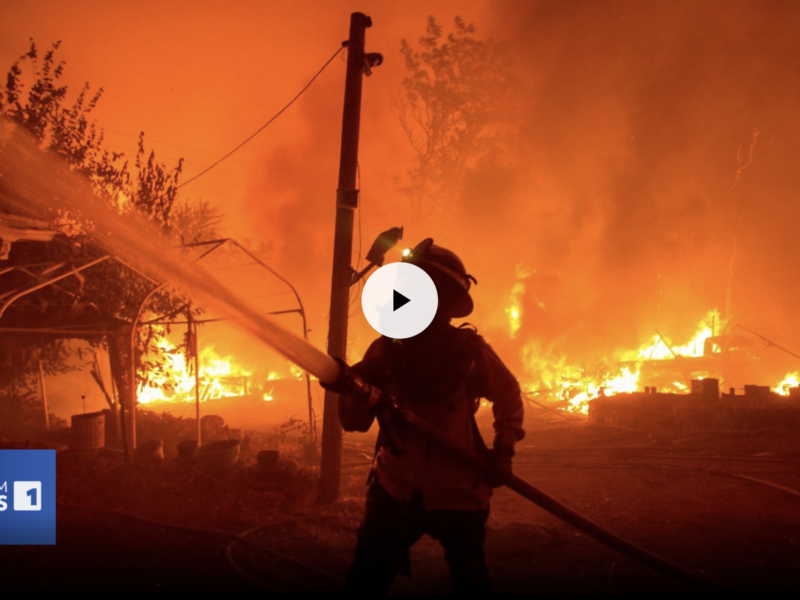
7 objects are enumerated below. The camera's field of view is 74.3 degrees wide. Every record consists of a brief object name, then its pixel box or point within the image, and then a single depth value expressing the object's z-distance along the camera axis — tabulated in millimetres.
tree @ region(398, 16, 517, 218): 32688
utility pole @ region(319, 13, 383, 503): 7535
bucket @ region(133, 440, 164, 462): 9798
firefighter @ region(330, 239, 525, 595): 2979
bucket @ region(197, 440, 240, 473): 8445
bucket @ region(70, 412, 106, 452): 10383
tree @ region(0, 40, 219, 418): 11570
